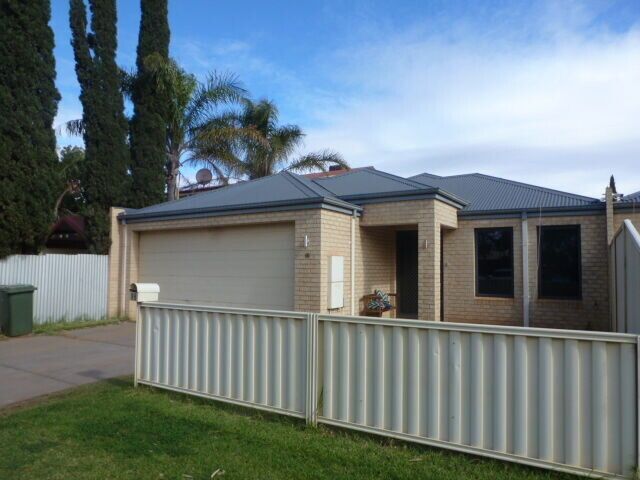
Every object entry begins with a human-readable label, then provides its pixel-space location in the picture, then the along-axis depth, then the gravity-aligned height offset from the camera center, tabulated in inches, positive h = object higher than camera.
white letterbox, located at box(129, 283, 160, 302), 247.0 -18.4
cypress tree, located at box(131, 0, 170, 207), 660.7 +193.6
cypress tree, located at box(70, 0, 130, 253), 584.7 +171.5
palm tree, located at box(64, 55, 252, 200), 719.7 +202.8
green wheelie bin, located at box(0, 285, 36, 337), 434.6 -47.6
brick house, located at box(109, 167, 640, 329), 432.5 +5.9
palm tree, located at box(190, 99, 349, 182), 781.9 +173.2
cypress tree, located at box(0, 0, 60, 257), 468.4 +122.1
